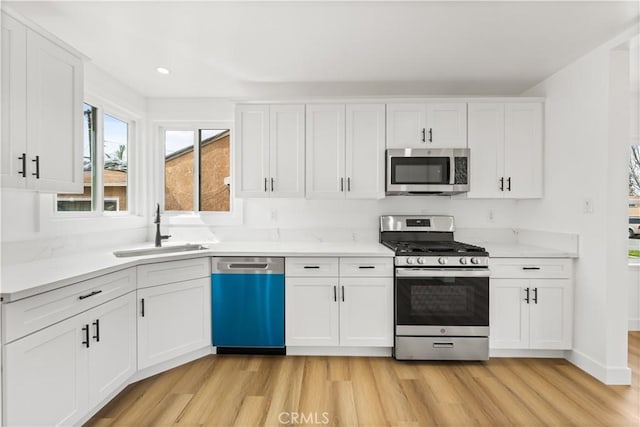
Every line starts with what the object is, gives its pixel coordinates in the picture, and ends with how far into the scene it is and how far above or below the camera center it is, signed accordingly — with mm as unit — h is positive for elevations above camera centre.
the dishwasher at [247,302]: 2834 -795
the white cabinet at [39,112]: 1739 +566
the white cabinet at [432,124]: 3139 +826
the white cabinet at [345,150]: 3150 +578
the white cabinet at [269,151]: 3168 +570
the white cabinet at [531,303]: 2766 -785
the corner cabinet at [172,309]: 2457 -794
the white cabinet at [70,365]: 1487 -840
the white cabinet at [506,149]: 3115 +584
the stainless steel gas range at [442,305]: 2748 -794
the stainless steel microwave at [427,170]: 3094 +381
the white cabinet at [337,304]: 2811 -803
